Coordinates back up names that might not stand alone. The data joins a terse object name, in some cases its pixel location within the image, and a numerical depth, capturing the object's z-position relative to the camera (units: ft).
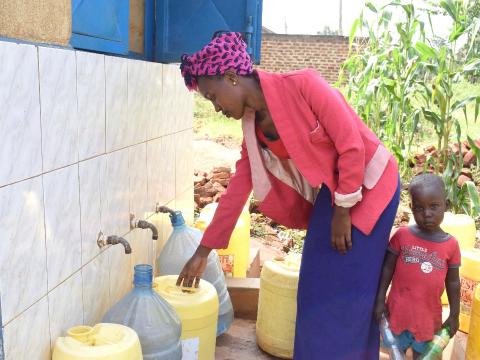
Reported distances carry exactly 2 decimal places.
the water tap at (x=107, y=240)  7.17
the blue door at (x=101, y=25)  6.82
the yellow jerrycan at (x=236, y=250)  10.50
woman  6.25
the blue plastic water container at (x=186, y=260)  8.92
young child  7.14
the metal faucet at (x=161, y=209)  9.44
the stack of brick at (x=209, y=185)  17.53
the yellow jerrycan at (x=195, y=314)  7.26
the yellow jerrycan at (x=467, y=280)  9.16
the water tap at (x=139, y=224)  8.35
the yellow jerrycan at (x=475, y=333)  7.89
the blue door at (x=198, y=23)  9.93
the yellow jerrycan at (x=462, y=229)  10.39
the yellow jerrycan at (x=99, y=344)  5.39
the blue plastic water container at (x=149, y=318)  6.50
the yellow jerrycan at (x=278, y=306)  8.61
